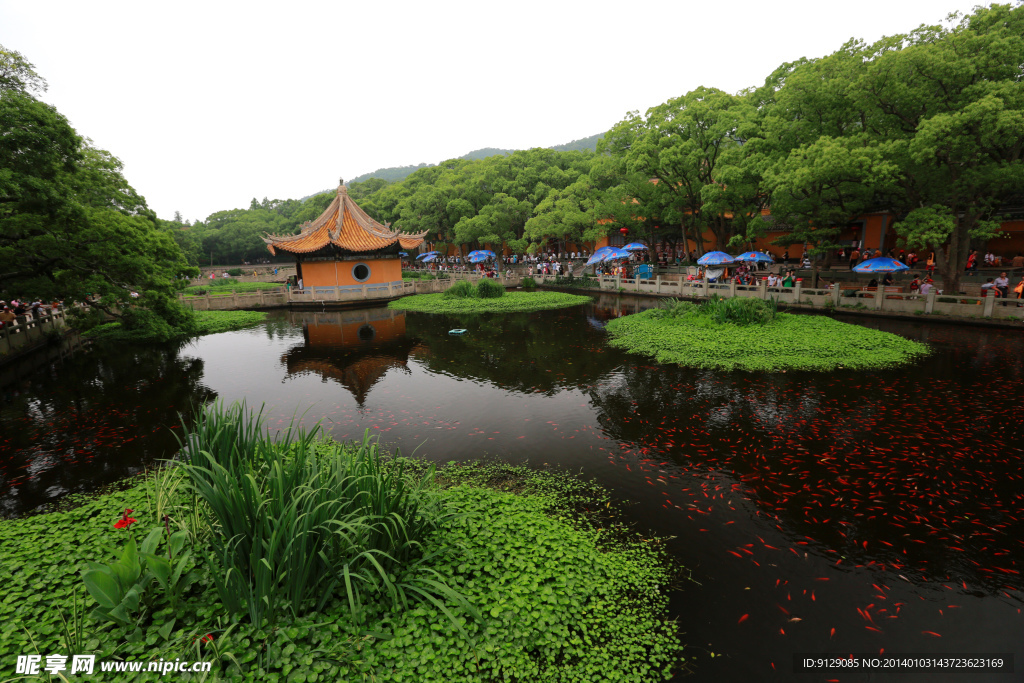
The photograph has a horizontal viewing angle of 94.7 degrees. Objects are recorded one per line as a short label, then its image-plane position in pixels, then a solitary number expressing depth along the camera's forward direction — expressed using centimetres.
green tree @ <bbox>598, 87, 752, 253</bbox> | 2346
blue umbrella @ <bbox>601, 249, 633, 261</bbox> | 2798
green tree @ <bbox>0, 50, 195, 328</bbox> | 970
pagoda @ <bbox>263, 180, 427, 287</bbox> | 2731
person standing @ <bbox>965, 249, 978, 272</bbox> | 2217
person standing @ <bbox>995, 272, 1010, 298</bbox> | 1630
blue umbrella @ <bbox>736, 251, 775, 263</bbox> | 2295
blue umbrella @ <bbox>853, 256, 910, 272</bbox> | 1791
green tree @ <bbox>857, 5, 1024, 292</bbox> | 1377
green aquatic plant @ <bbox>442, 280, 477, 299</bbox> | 2598
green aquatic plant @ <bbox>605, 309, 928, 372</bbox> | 1158
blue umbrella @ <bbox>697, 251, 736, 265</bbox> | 2278
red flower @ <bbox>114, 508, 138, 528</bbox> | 413
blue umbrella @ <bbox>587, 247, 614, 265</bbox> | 2894
